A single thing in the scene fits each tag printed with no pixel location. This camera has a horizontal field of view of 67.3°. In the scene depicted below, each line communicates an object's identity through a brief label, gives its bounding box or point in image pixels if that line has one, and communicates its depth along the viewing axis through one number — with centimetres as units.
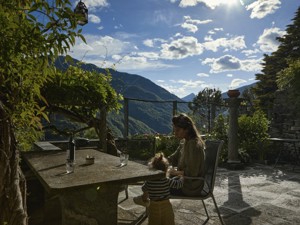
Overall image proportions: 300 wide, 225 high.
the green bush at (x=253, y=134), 702
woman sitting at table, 246
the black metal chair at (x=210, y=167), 250
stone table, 175
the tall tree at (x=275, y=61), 1706
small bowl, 245
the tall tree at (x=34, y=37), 105
